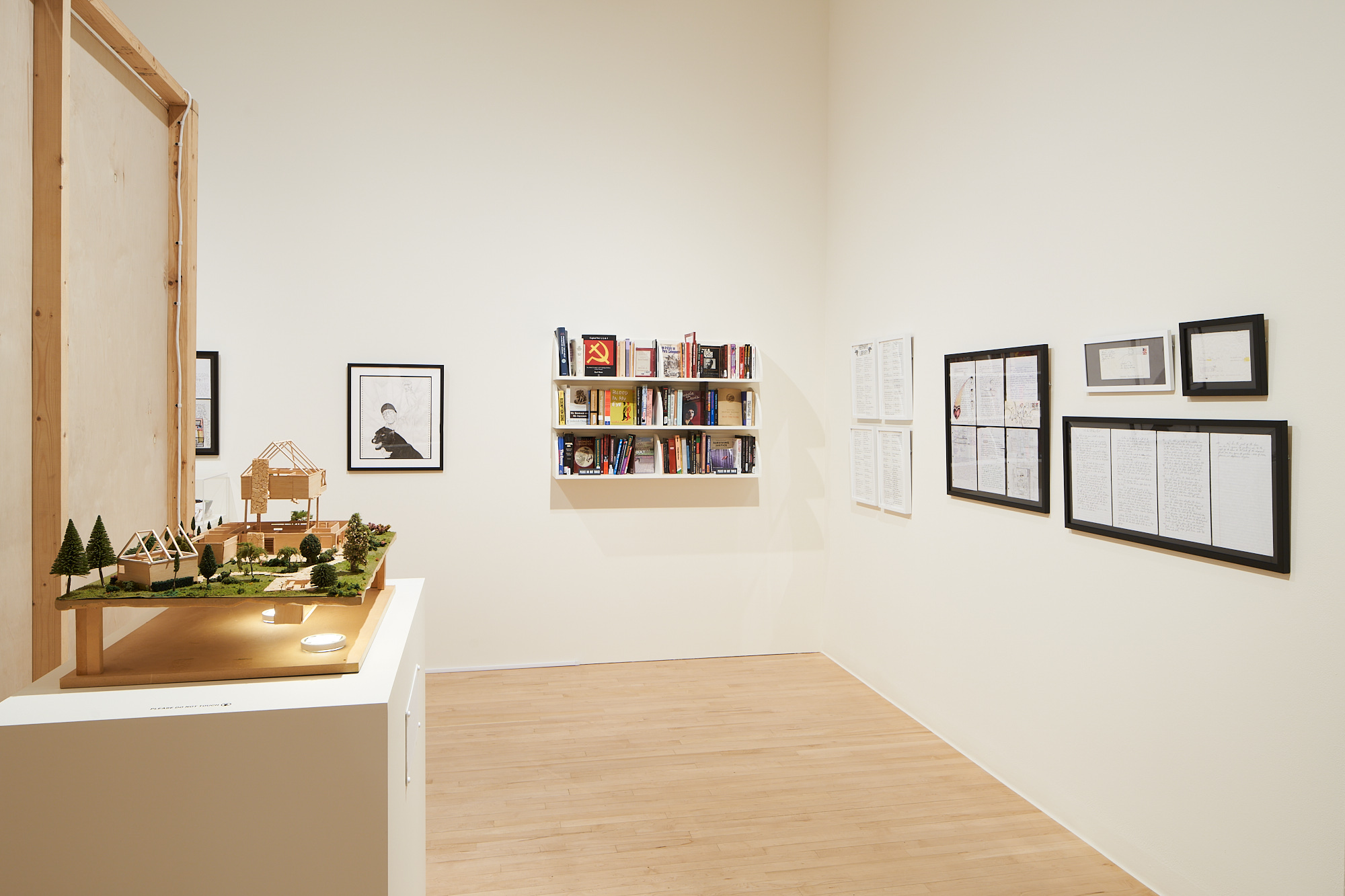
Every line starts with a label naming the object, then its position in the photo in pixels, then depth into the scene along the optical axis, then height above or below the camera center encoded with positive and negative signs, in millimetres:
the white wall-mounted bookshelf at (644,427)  4352 +175
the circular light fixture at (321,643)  1490 -363
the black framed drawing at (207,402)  4047 +317
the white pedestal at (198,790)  1229 -553
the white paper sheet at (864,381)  4219 +420
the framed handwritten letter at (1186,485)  2078 -104
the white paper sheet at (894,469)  3902 -78
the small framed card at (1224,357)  2100 +272
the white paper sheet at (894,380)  3902 +393
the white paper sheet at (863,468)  4238 -75
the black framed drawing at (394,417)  4250 +237
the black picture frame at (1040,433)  2902 +77
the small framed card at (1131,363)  2381 +294
